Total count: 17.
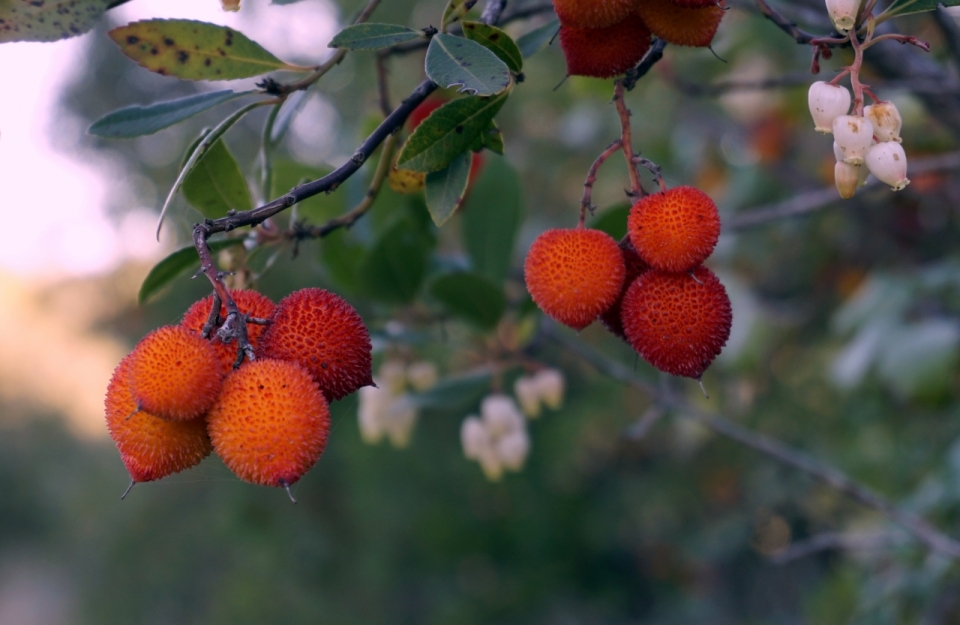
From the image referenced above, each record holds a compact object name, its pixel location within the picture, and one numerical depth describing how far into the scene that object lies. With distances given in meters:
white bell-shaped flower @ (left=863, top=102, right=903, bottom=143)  0.38
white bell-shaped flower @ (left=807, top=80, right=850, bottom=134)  0.38
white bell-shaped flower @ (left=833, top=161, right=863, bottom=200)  0.38
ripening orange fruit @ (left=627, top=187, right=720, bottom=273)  0.39
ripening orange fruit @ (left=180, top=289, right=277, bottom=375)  0.38
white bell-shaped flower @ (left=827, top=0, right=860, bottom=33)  0.38
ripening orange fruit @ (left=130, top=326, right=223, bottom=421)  0.37
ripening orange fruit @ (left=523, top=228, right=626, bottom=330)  0.39
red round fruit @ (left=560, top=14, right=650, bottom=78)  0.39
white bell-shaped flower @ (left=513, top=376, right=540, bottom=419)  0.59
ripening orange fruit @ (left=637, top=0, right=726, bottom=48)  0.39
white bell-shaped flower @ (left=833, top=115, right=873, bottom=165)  0.38
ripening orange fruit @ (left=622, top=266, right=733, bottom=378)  0.39
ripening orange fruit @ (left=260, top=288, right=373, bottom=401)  0.38
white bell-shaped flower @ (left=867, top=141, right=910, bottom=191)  0.38
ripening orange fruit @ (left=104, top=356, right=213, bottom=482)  0.38
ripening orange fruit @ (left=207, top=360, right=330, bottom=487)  0.37
